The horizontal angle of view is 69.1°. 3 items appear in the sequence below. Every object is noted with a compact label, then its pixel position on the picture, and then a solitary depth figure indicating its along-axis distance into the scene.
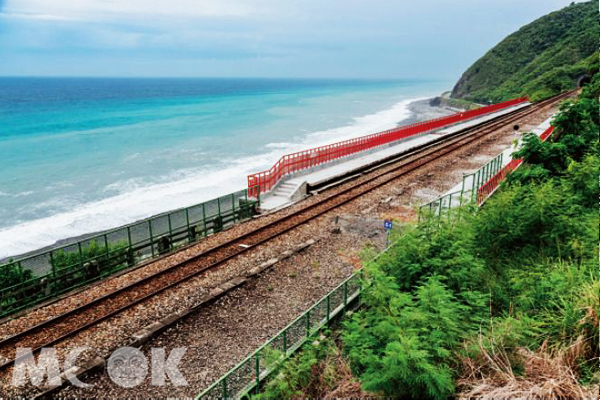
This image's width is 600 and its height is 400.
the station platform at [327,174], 23.05
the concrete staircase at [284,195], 22.28
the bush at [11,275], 13.62
